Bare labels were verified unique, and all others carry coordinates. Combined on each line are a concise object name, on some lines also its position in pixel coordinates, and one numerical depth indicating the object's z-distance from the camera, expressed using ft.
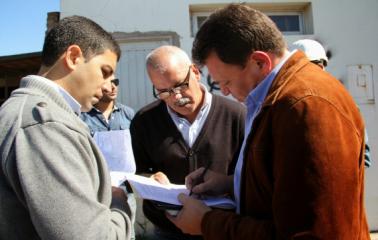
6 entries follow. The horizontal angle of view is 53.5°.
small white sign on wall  13.80
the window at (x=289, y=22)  14.44
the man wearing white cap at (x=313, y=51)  8.86
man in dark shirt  6.73
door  13.64
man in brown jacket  3.26
